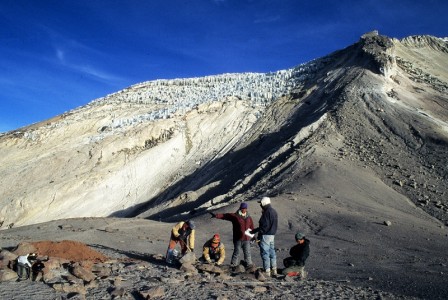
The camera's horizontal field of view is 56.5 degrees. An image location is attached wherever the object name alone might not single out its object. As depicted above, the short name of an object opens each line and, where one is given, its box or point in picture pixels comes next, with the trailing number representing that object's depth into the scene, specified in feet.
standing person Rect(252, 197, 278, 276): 26.37
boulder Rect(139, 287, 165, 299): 20.63
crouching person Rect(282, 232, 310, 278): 27.17
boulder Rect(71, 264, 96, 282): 23.15
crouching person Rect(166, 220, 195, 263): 29.94
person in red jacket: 28.28
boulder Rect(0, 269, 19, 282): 22.93
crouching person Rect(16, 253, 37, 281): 23.45
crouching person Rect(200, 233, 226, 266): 29.81
